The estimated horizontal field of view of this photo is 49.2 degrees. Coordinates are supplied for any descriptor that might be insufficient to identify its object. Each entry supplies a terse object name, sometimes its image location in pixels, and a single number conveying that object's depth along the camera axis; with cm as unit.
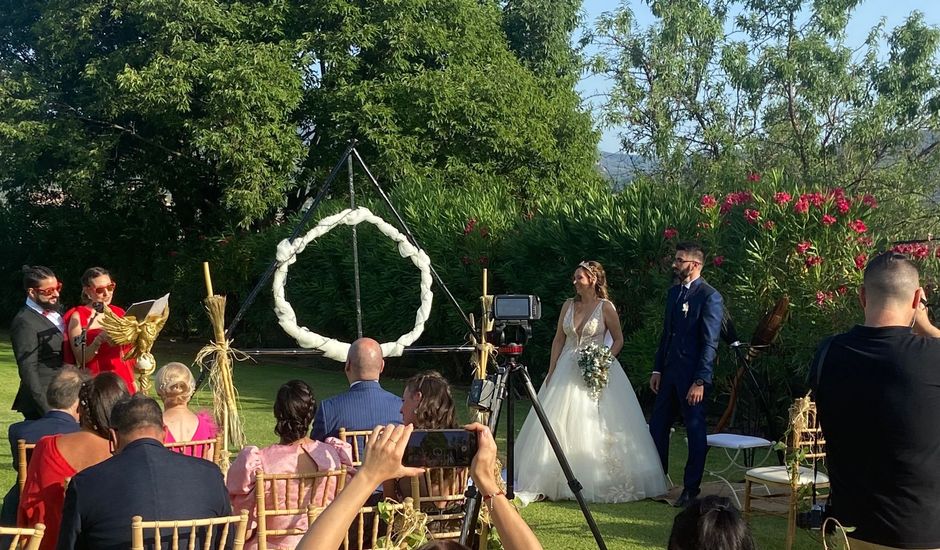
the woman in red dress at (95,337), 707
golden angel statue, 679
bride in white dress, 776
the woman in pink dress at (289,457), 434
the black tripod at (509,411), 438
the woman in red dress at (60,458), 423
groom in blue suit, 741
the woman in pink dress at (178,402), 550
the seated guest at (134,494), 350
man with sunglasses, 704
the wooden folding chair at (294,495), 380
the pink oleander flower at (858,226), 1004
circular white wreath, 848
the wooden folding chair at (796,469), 567
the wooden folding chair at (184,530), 314
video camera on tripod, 530
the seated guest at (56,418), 507
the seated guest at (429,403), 467
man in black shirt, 346
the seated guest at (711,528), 246
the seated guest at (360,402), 547
